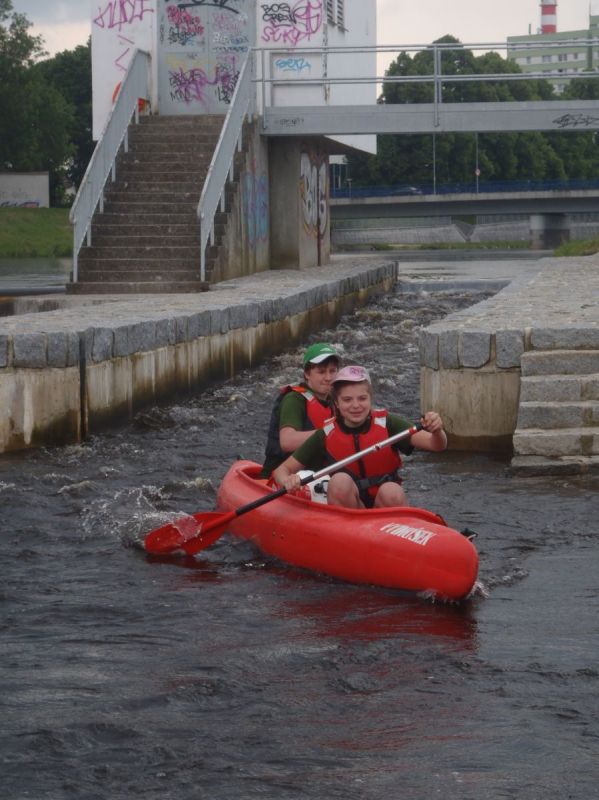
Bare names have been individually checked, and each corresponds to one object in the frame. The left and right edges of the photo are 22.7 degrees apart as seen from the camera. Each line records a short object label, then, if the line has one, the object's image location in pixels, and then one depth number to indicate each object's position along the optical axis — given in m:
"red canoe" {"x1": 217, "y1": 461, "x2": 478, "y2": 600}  7.65
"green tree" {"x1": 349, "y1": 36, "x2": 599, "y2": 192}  93.56
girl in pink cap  8.31
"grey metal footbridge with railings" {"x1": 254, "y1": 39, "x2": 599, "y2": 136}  25.78
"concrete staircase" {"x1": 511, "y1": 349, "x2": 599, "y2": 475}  11.34
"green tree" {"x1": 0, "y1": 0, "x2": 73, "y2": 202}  79.00
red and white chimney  164.00
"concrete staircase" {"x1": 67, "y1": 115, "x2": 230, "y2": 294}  22.47
